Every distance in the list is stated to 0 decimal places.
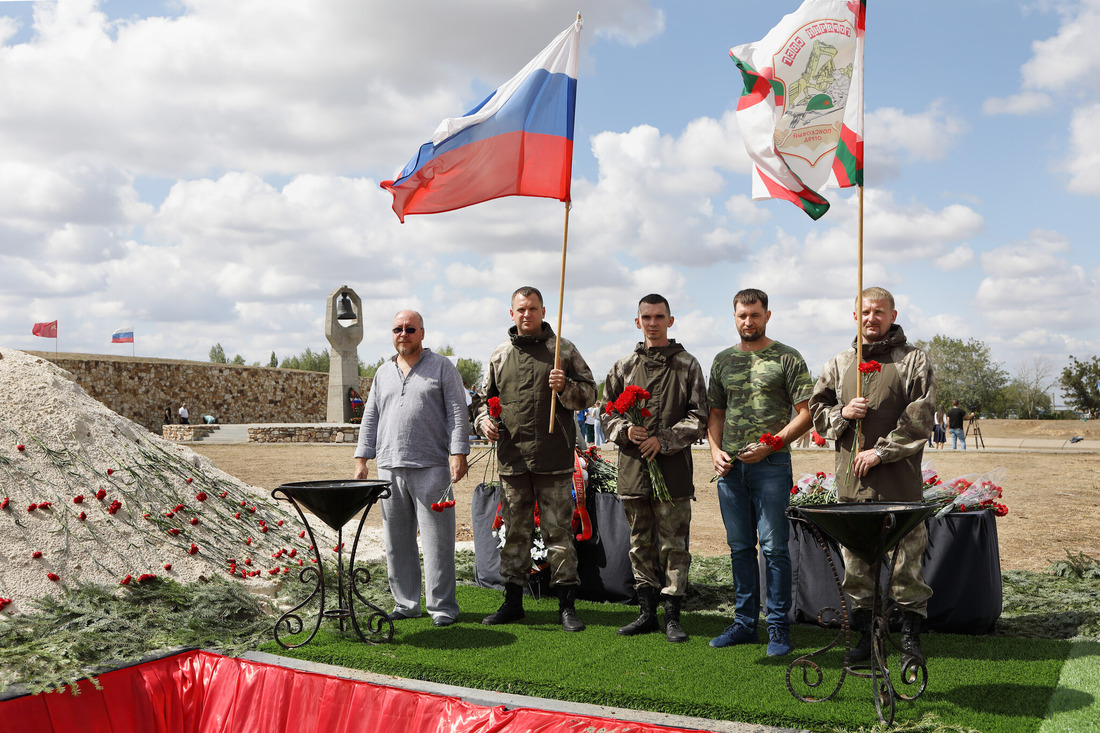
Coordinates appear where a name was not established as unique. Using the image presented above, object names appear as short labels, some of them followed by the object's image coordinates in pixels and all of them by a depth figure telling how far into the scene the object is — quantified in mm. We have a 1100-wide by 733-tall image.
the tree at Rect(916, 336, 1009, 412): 53125
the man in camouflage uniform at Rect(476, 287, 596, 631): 4891
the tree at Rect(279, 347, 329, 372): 65688
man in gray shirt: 4988
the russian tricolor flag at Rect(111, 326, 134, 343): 34125
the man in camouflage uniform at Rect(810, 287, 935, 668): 3967
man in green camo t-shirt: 4285
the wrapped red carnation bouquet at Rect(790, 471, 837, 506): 5426
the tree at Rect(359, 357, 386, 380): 64000
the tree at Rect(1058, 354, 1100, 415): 48312
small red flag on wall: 29906
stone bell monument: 26656
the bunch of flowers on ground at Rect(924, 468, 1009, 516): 4887
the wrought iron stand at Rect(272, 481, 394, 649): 4367
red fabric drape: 3502
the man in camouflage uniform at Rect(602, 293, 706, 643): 4547
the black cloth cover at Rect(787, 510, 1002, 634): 4641
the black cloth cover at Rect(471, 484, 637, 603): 5547
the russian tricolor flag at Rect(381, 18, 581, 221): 5367
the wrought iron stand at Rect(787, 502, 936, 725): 3236
